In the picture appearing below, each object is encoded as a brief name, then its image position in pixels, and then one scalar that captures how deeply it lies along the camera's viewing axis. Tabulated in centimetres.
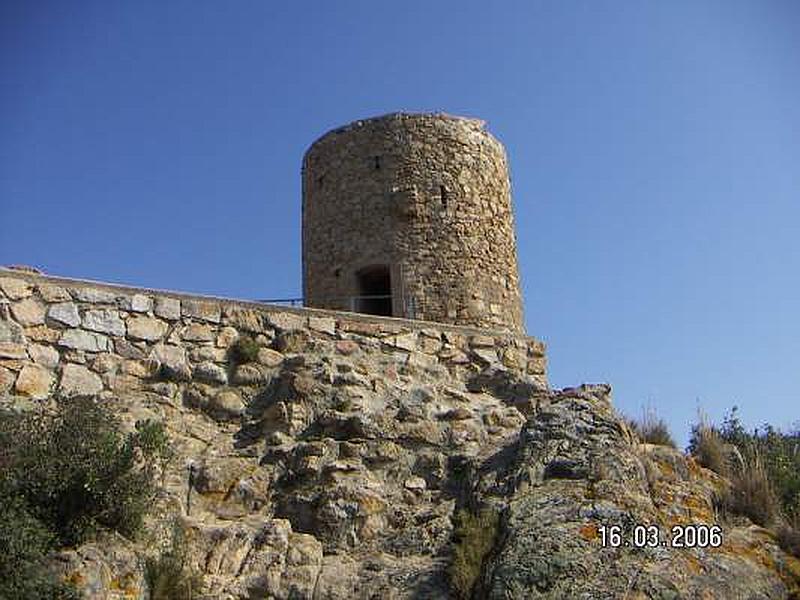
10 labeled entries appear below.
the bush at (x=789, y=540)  657
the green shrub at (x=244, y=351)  823
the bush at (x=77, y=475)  586
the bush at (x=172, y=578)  564
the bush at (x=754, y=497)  707
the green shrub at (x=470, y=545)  580
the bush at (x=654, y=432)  871
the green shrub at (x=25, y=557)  520
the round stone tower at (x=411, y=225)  1238
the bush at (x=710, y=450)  805
